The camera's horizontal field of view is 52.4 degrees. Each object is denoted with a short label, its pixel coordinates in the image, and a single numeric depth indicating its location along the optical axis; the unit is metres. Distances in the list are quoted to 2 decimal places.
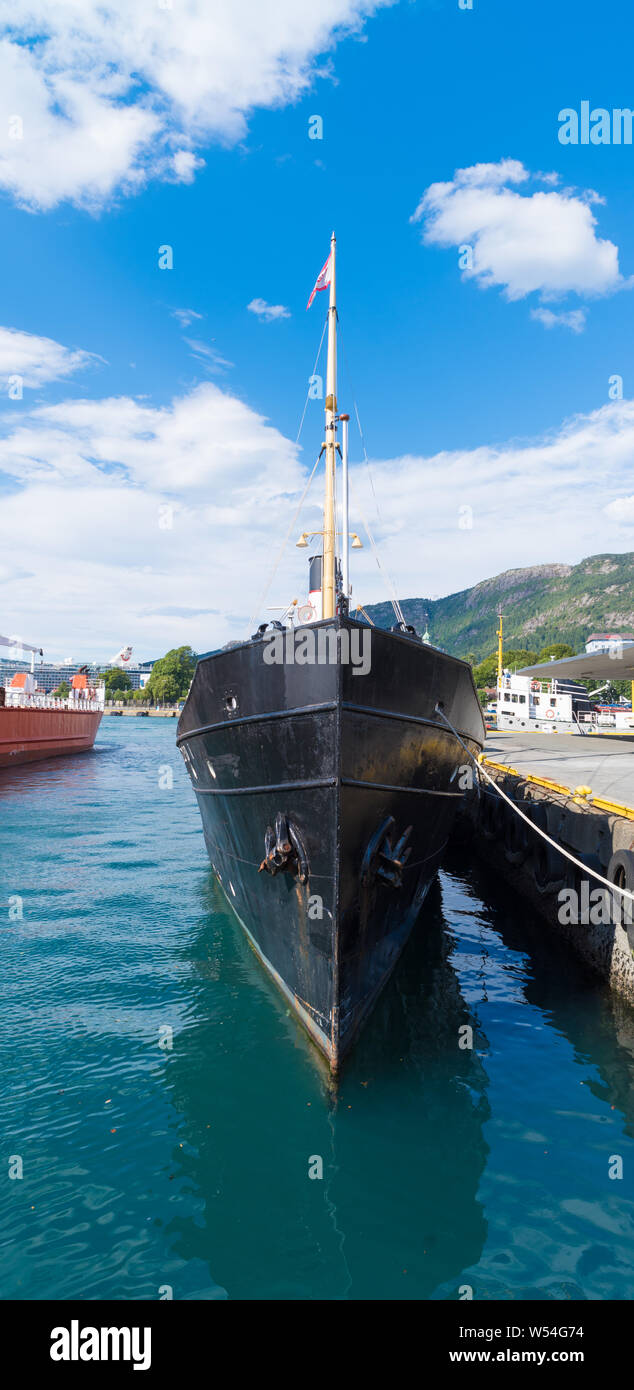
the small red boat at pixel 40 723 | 31.64
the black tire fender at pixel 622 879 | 7.60
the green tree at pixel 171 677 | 145.50
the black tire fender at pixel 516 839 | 11.73
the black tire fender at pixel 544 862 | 9.98
